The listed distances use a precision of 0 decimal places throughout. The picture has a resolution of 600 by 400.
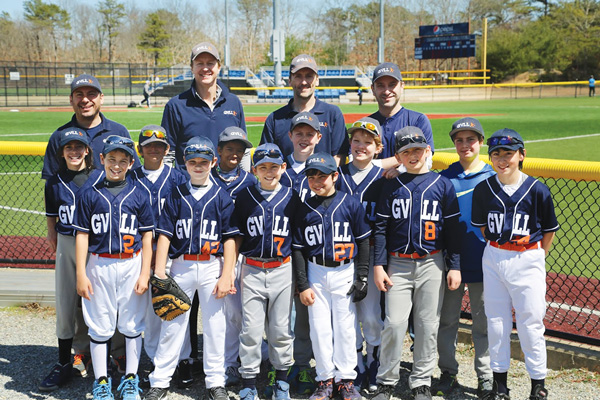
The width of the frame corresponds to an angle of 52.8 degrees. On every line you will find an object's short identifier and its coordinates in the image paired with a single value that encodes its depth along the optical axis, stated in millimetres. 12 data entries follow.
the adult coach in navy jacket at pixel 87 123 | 4270
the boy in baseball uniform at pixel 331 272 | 3816
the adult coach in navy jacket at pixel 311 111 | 4488
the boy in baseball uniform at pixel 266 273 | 3852
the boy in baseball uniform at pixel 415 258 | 3779
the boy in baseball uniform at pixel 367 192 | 4000
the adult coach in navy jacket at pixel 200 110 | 4578
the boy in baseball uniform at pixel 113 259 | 3824
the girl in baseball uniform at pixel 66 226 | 4043
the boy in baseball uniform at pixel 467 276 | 3902
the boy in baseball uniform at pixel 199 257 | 3828
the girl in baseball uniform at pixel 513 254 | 3592
